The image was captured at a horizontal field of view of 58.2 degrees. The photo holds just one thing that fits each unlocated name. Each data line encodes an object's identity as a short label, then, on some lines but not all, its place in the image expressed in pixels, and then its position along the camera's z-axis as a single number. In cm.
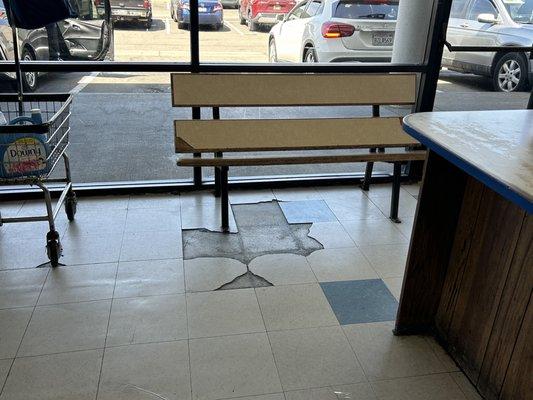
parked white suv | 352
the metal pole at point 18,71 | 256
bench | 292
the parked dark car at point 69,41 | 297
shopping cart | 235
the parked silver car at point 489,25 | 338
